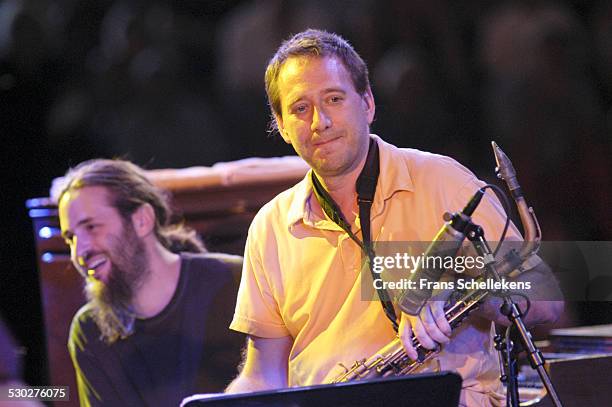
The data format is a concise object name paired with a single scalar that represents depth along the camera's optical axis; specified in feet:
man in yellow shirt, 19.56
